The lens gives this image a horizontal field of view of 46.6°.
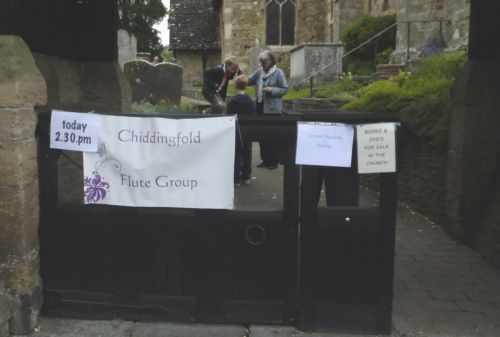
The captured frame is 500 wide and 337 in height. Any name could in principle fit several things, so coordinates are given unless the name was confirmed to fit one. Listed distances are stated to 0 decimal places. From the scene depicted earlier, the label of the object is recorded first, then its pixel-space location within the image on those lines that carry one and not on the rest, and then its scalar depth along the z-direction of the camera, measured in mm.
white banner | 4316
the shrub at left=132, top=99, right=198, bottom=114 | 12188
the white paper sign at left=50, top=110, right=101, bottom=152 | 4352
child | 8641
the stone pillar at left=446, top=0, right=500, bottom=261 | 6605
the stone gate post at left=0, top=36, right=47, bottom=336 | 4047
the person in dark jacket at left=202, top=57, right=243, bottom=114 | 9492
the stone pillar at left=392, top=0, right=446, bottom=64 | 16047
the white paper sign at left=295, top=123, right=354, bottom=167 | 4172
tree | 51344
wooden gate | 4262
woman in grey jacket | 8977
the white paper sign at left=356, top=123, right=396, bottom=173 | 4133
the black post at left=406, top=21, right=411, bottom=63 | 15469
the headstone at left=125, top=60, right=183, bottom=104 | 14656
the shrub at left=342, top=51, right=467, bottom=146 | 7914
